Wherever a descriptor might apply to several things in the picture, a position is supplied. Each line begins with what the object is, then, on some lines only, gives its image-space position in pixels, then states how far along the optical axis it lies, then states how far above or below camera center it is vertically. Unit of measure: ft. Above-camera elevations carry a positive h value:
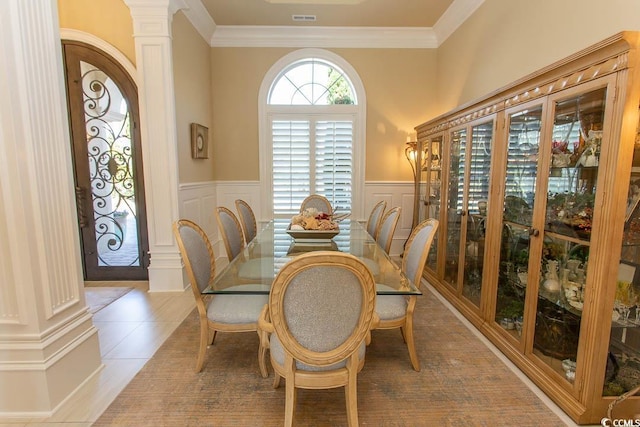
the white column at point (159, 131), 10.46 +1.43
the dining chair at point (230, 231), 8.71 -1.72
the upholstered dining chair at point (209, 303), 6.35 -2.79
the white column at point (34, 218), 5.11 -0.80
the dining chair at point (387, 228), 8.96 -1.63
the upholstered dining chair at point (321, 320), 4.15 -2.08
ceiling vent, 13.37 +6.64
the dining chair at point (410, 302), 6.63 -2.80
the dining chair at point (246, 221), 10.99 -1.76
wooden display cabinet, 4.90 -1.00
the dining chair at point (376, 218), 10.89 -1.62
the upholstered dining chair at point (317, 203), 13.01 -1.25
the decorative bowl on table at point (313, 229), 8.55 -1.55
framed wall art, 12.71 +1.31
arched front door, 11.17 +0.29
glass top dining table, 5.65 -1.99
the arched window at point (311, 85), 15.42 +4.29
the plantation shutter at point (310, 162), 15.47 +0.53
